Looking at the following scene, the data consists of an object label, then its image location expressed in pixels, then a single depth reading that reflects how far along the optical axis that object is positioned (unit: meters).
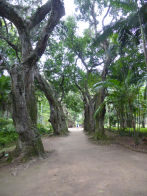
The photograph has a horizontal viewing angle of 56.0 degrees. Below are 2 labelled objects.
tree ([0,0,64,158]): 4.75
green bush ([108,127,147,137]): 9.61
